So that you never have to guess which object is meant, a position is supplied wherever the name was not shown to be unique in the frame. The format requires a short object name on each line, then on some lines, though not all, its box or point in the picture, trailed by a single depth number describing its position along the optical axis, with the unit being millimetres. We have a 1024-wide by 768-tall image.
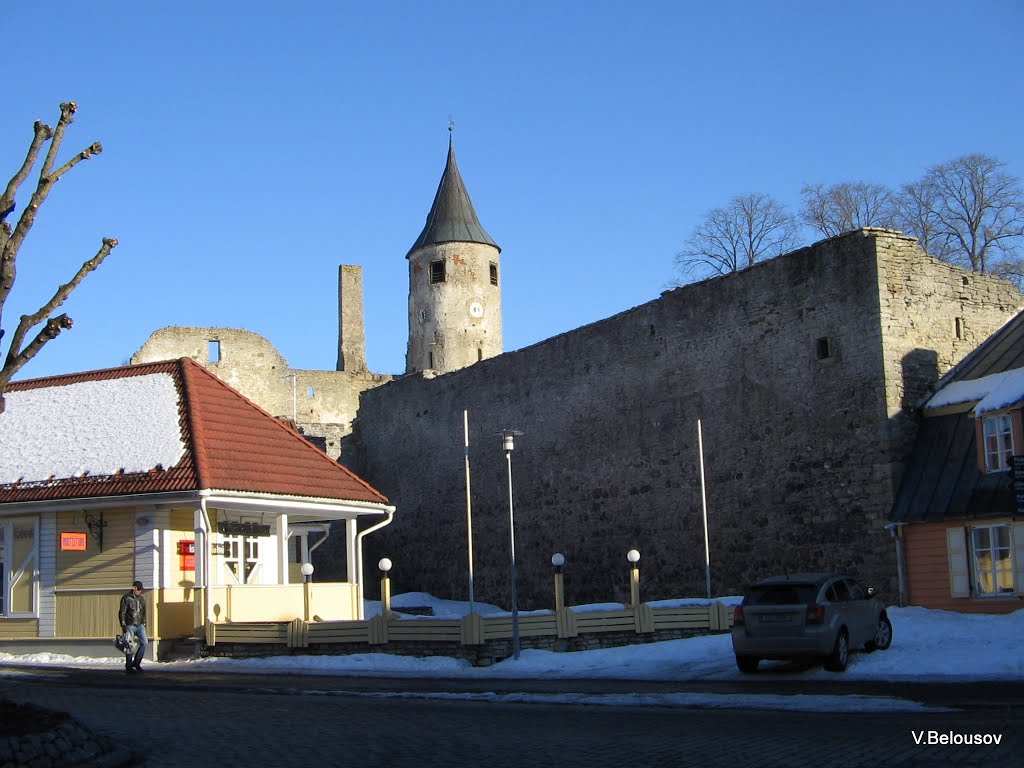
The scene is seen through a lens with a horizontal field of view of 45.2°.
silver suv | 14977
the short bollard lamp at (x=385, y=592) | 20328
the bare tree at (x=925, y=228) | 41406
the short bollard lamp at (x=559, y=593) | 19622
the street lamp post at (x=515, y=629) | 18484
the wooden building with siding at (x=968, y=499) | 18844
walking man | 18656
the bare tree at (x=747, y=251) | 44719
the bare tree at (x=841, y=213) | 43406
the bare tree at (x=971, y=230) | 40562
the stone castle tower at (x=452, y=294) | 52219
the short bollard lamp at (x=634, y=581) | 19731
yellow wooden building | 20781
